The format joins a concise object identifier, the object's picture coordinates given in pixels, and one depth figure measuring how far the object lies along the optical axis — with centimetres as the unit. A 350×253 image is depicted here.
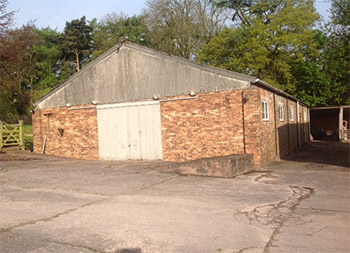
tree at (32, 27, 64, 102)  3906
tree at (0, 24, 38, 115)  1912
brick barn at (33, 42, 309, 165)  1185
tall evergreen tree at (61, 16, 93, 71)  3716
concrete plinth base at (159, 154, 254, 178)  948
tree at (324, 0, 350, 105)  1426
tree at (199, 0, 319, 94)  2858
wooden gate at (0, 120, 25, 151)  1783
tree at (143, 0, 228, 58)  3081
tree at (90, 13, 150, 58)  3506
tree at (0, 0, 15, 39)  1870
